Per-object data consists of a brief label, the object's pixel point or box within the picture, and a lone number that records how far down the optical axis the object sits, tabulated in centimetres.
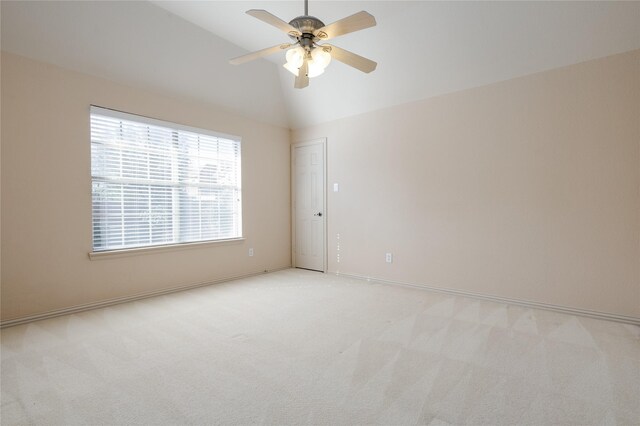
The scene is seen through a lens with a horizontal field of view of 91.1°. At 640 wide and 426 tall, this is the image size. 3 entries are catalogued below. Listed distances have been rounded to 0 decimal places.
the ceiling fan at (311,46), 200
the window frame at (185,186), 331
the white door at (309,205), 513
